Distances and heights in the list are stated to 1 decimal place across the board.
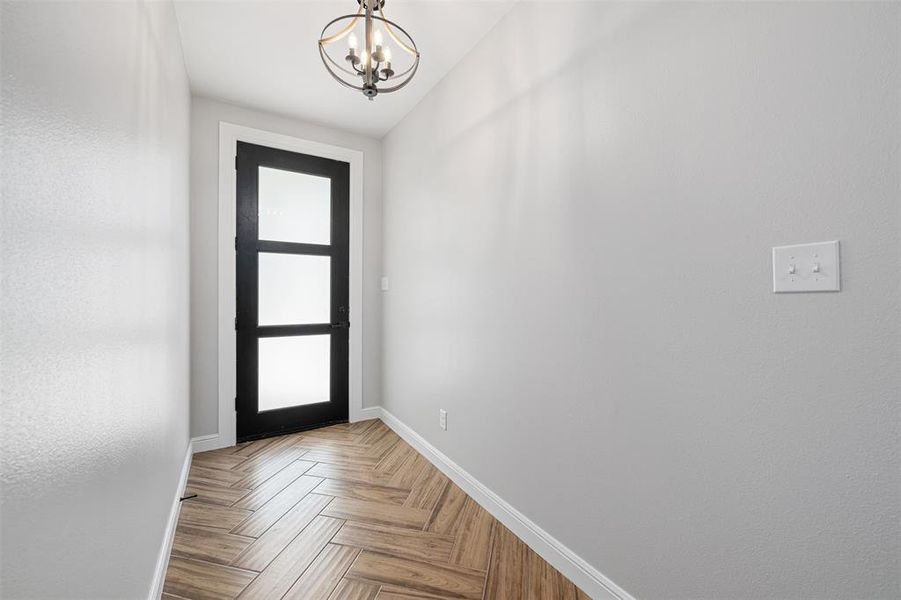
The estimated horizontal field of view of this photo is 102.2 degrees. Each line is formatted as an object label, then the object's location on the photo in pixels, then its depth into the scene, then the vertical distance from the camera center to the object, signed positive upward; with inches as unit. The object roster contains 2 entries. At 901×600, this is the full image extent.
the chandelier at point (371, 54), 54.2 +38.5
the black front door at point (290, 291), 115.1 +3.1
